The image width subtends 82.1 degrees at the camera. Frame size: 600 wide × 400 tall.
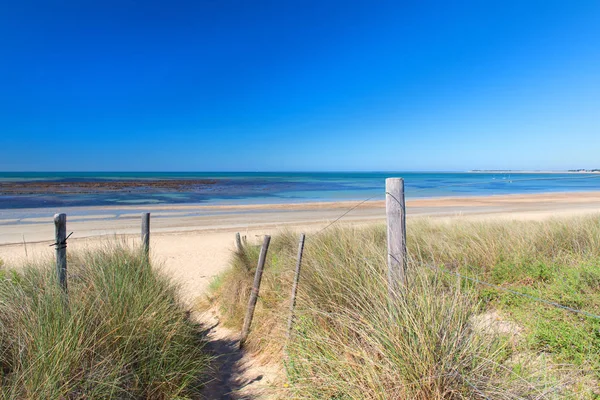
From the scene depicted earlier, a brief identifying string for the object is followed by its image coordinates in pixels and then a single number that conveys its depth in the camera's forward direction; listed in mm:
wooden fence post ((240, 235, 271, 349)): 4988
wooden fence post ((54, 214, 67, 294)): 3656
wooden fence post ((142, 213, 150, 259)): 5674
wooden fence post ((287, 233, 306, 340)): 3728
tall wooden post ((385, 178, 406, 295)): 3379
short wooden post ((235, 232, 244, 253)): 6813
